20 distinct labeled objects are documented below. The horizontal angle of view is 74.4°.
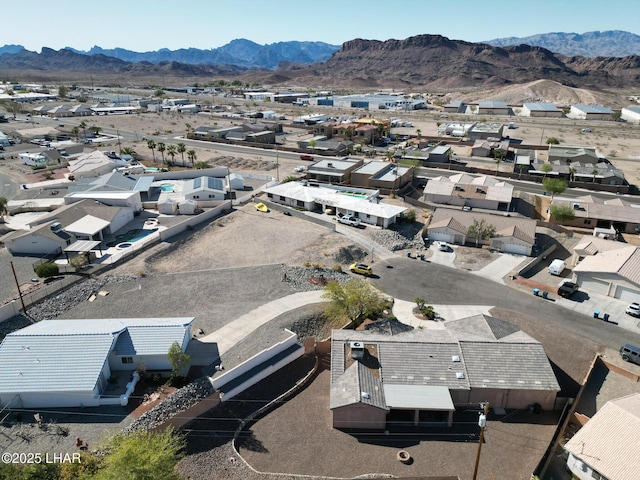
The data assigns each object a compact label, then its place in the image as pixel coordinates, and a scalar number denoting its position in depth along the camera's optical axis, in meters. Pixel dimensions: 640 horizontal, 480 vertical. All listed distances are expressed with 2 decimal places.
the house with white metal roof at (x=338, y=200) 57.50
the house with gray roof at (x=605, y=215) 56.88
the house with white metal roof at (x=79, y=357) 26.42
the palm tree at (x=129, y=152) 91.31
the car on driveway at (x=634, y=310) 38.19
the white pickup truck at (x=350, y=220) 57.39
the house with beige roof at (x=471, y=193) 64.44
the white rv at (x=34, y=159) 86.07
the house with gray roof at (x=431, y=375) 26.34
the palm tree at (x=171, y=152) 86.88
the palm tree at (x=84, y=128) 112.12
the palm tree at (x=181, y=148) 86.69
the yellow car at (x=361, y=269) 44.66
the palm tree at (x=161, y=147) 88.66
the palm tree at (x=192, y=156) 85.12
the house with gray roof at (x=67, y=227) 47.84
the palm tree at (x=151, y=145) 88.69
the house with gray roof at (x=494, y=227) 50.72
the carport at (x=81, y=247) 46.16
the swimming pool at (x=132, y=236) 52.27
